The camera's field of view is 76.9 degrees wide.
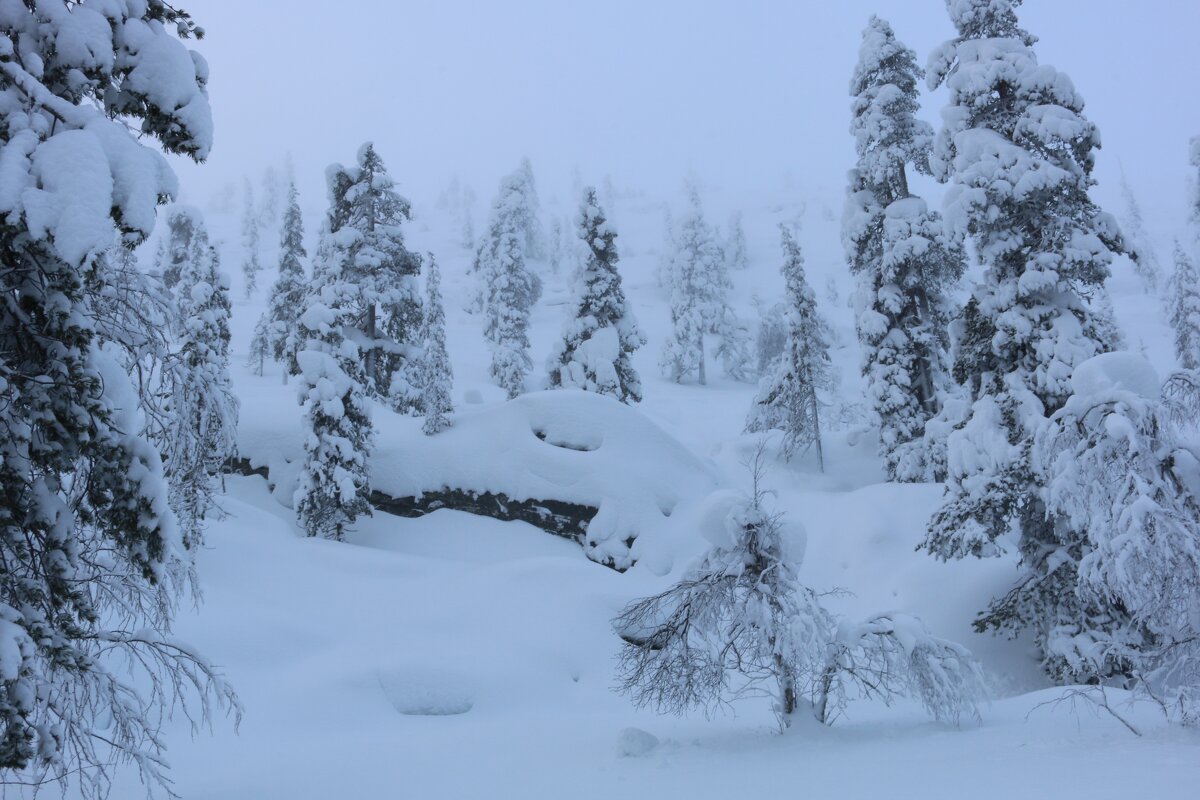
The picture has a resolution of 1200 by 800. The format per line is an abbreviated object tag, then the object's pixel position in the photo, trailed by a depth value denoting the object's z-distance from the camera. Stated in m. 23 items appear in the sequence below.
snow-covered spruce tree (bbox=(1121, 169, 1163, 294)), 76.25
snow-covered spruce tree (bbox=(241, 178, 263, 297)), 79.50
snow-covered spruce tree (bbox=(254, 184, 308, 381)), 46.29
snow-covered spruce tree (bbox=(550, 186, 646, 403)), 29.53
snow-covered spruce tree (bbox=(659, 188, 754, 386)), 56.25
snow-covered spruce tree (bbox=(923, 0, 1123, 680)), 13.76
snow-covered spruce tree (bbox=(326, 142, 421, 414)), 23.95
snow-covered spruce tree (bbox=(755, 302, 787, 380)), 53.76
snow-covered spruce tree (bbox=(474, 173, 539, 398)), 43.91
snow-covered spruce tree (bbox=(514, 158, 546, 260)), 90.19
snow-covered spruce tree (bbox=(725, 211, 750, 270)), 97.50
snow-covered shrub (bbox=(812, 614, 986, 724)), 9.87
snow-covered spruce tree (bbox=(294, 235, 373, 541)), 20.97
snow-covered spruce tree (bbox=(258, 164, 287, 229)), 130.50
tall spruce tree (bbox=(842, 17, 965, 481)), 21.95
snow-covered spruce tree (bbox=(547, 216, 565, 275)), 95.06
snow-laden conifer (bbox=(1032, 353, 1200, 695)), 8.31
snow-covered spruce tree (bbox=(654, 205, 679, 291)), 82.36
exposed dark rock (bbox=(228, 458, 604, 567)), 23.03
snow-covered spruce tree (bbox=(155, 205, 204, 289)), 46.25
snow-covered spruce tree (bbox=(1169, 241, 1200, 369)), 37.16
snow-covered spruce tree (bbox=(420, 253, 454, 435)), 24.92
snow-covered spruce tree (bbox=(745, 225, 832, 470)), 30.55
